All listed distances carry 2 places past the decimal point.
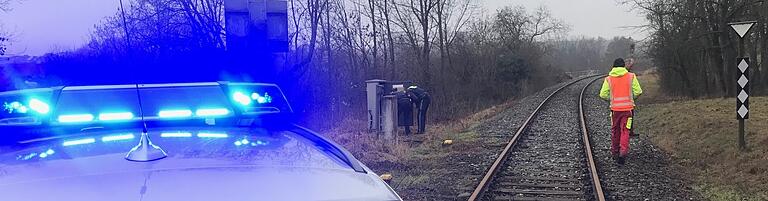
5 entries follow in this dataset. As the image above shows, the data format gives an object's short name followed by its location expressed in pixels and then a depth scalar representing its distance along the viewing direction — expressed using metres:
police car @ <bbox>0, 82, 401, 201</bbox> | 1.73
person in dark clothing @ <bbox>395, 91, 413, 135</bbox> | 14.29
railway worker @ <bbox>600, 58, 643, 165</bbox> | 9.23
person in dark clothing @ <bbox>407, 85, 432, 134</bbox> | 14.59
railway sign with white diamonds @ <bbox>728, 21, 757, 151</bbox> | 10.01
